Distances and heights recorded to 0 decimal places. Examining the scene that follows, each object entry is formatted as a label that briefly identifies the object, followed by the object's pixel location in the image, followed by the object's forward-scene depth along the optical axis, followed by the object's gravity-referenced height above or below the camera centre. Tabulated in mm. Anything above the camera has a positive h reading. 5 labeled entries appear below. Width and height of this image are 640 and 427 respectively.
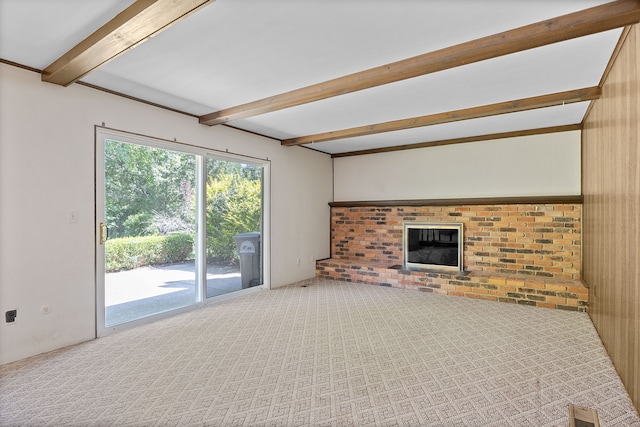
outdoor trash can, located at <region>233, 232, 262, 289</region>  4938 -609
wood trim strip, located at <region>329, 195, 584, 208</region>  4535 +241
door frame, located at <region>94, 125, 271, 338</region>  3273 +25
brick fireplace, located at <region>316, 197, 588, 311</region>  4438 -529
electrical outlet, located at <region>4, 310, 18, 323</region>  2689 -804
